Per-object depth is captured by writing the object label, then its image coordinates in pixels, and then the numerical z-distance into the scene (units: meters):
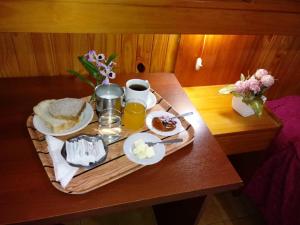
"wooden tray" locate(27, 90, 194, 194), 0.78
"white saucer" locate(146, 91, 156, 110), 1.10
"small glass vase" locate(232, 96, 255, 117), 1.34
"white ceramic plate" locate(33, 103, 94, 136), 0.90
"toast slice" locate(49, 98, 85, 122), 0.94
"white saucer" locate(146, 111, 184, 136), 0.98
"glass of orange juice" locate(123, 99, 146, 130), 0.97
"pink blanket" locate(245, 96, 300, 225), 1.33
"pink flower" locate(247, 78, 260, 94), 1.28
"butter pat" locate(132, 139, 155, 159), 0.88
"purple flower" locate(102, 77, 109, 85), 0.98
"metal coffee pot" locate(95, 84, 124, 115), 0.96
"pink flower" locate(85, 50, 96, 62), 0.95
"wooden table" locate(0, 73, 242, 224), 0.73
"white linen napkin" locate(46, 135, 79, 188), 0.77
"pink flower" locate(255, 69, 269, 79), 1.30
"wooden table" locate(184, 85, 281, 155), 1.28
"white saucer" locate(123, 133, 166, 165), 0.86
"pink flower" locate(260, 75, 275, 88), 1.27
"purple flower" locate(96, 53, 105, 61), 0.96
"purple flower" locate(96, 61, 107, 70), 0.97
